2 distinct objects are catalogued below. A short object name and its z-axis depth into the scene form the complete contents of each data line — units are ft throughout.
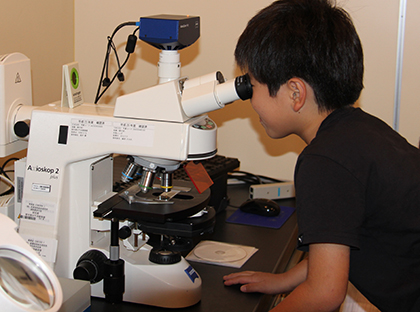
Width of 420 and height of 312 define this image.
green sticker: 3.50
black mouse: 5.08
